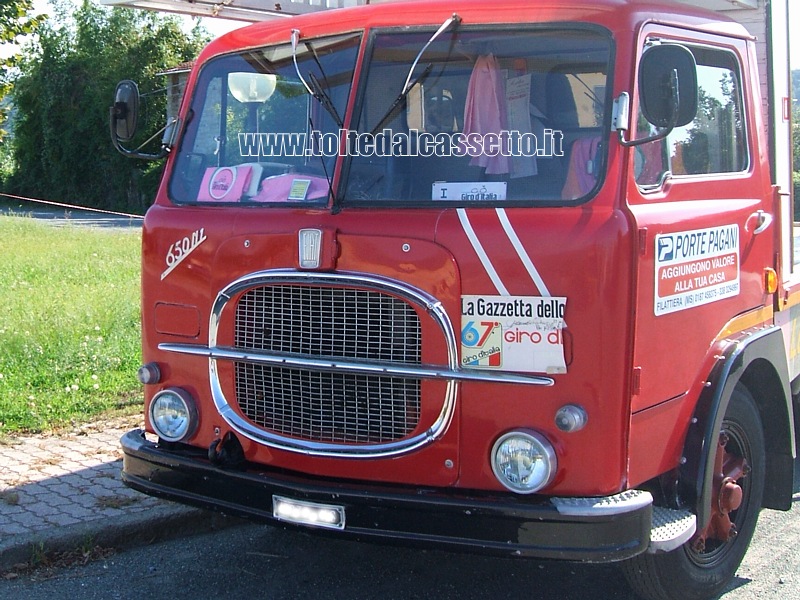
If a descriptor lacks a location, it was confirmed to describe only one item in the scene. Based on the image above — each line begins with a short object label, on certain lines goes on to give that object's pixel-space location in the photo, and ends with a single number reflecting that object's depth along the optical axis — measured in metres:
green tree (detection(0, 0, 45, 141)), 11.18
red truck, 3.63
